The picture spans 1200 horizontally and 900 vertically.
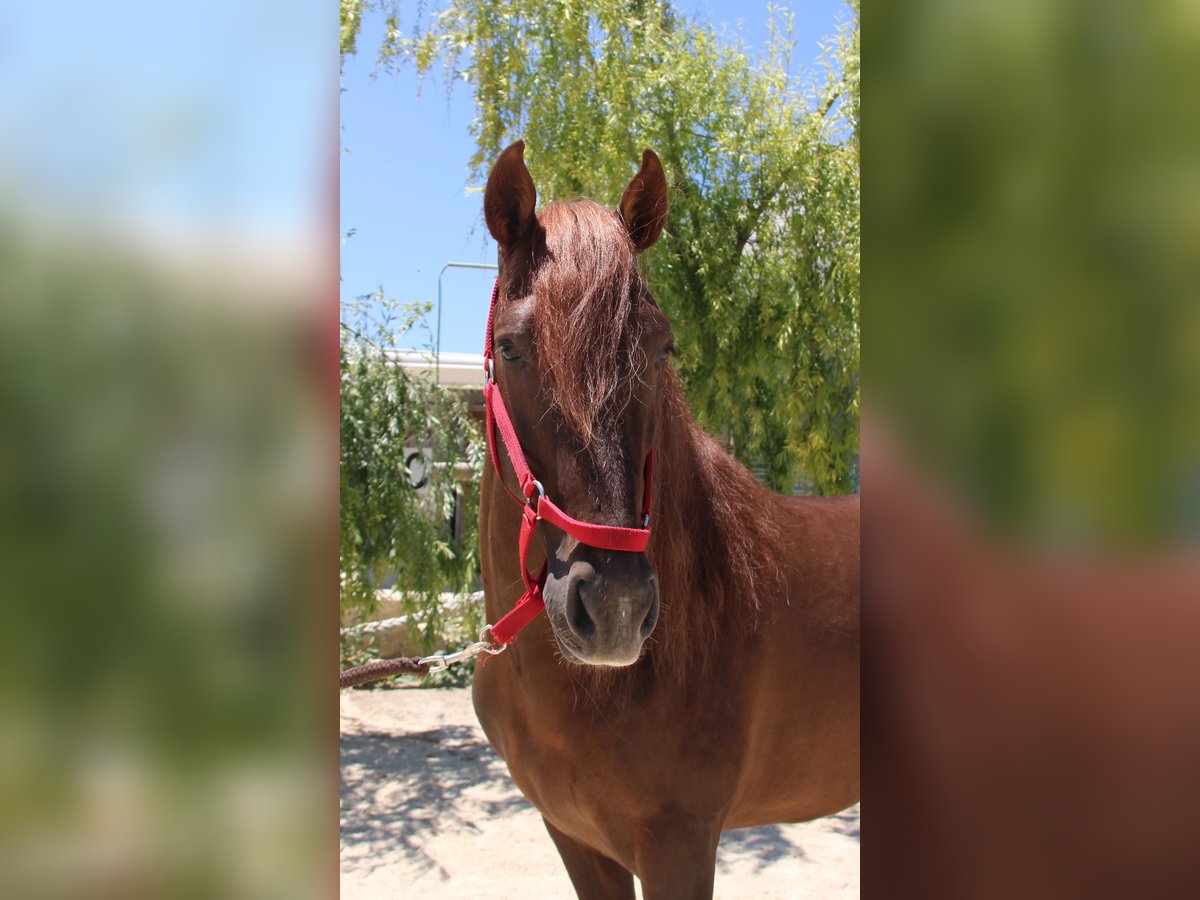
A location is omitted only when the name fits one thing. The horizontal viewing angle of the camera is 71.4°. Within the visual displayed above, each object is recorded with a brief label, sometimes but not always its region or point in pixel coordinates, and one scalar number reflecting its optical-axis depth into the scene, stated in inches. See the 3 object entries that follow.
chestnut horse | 61.7
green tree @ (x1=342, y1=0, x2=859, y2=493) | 191.2
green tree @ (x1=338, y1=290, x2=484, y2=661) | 199.6
